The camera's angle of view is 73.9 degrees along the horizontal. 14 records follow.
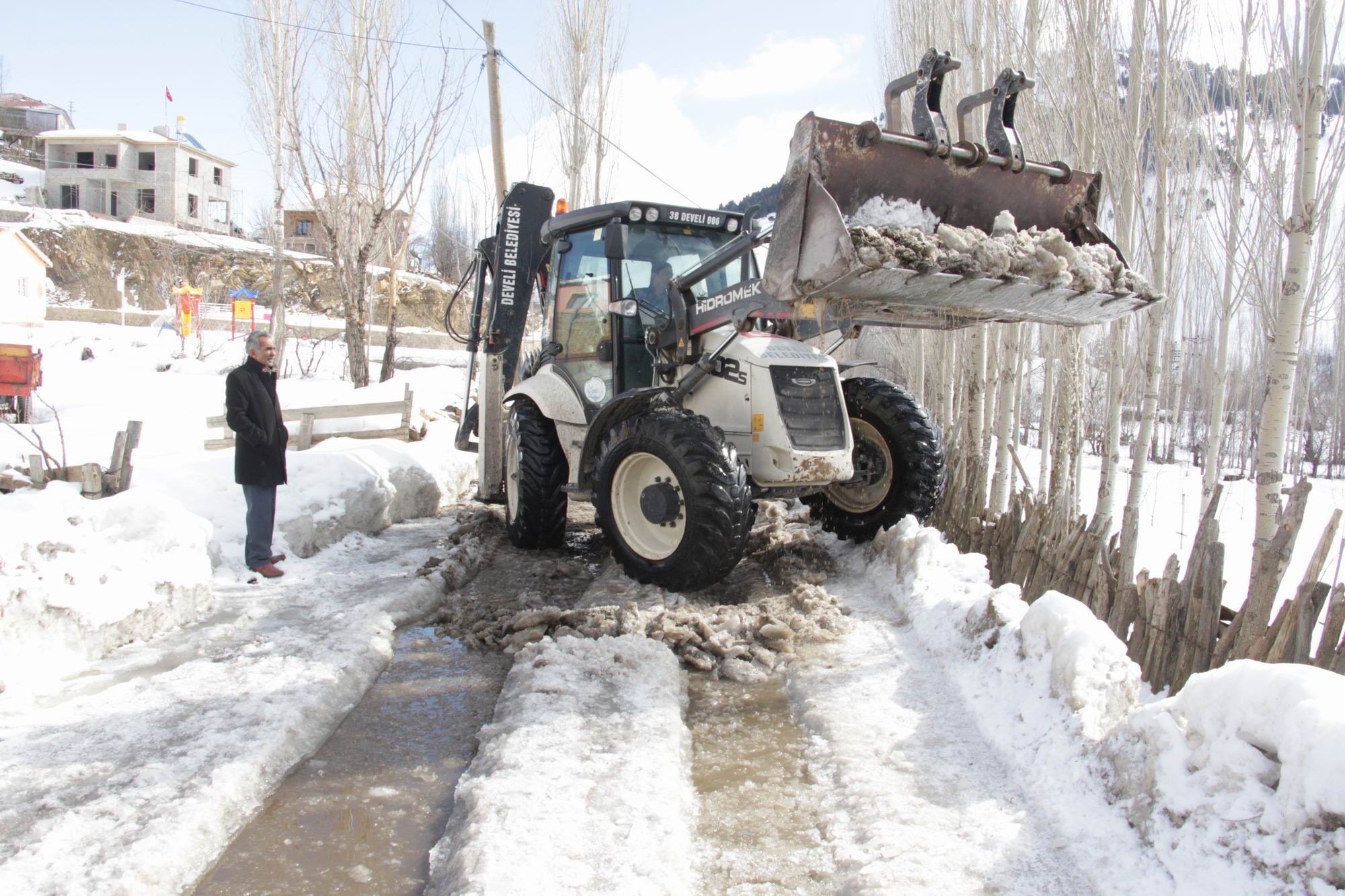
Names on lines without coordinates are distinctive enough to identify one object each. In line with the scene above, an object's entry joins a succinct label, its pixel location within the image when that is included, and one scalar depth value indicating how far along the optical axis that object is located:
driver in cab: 5.91
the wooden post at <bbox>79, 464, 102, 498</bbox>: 6.37
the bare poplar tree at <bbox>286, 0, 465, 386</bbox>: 14.74
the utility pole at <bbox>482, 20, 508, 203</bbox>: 12.58
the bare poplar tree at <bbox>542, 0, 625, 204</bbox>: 18.41
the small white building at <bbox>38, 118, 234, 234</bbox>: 46.50
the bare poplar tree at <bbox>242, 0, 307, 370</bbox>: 15.76
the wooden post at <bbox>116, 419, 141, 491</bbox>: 6.46
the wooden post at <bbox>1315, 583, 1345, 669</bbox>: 3.08
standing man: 5.45
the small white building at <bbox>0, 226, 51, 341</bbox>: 23.38
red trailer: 12.33
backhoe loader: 4.21
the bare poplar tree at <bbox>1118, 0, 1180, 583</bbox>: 6.59
